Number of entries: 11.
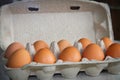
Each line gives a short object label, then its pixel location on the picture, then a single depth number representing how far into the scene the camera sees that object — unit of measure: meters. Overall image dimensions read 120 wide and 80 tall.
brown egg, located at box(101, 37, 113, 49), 0.83
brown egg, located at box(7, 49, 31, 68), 0.69
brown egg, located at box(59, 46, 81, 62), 0.71
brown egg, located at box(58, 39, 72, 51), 0.80
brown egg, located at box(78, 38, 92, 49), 0.82
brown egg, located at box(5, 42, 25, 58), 0.77
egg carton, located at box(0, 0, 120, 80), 1.09
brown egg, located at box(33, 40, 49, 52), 0.80
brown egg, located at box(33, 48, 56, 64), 0.69
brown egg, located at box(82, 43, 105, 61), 0.73
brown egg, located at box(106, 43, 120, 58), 0.74
